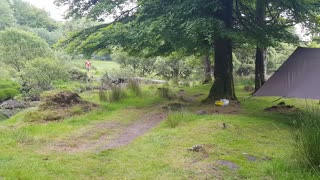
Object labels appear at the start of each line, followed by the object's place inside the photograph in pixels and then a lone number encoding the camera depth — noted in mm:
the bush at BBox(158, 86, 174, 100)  10507
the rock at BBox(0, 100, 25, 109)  10551
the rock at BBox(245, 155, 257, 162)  4095
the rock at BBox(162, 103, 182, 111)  8150
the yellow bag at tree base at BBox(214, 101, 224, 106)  8304
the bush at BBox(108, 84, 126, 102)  9504
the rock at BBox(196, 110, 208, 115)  7282
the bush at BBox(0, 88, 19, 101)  13214
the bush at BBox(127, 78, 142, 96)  10536
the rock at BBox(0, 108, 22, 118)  9562
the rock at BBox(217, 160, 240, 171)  3746
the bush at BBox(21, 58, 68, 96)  12456
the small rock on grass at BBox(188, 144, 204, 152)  4357
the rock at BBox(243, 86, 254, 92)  12413
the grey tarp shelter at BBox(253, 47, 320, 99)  6129
